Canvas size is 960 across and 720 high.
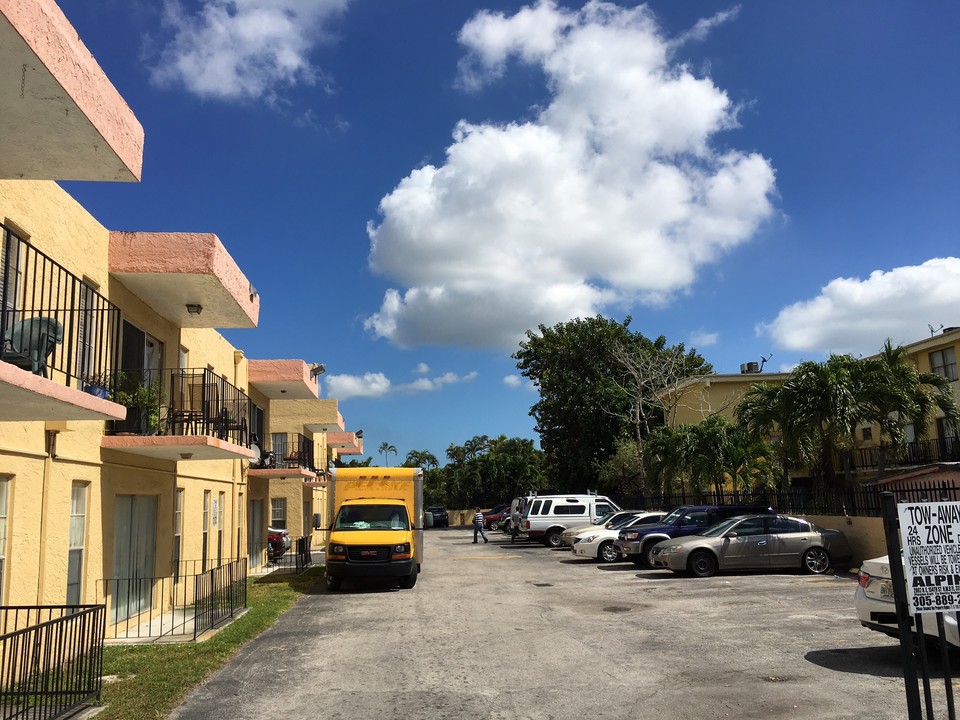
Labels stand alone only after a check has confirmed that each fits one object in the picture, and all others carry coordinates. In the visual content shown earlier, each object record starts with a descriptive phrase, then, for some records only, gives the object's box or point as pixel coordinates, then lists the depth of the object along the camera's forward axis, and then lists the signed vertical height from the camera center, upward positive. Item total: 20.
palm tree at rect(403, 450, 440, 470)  103.06 +4.98
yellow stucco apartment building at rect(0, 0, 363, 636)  6.33 +1.93
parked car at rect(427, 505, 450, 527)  64.75 -1.70
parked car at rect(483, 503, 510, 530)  49.34 -1.46
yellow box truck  17.14 -0.61
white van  31.31 -0.91
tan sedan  18.19 -1.56
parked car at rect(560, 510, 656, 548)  26.08 -1.17
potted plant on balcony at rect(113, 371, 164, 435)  12.48 +1.73
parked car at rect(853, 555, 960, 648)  7.89 -1.32
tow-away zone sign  5.00 -0.50
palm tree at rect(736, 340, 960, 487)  21.25 +2.08
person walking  36.41 -1.30
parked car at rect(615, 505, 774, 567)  21.31 -1.14
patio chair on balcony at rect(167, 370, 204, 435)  14.16 +1.91
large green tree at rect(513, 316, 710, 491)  46.34 +5.85
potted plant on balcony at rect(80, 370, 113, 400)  8.98 +1.77
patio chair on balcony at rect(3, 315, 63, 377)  7.02 +1.70
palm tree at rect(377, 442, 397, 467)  118.89 +7.46
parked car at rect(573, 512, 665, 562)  23.62 -1.56
